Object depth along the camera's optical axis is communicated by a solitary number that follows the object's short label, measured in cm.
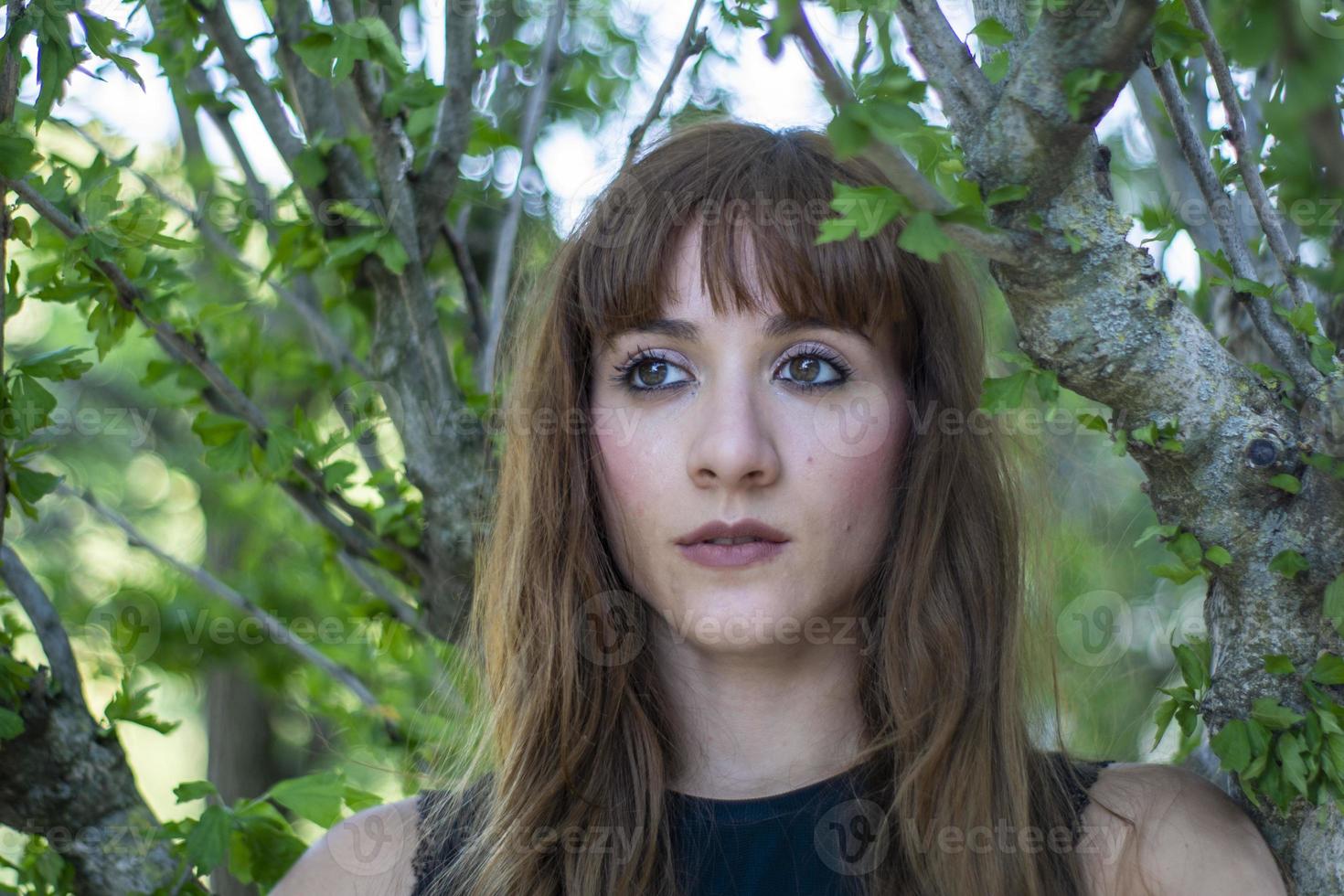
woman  98
